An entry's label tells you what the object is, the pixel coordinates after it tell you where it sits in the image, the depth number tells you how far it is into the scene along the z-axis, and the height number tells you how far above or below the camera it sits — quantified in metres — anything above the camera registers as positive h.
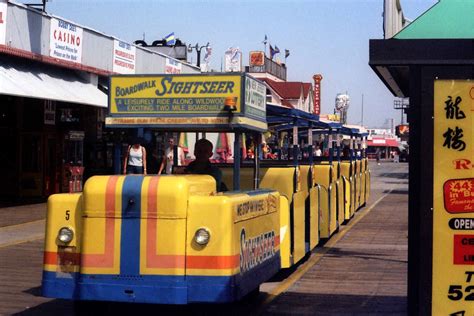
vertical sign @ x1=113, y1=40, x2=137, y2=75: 28.78 +3.53
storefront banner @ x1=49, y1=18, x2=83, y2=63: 23.72 +3.37
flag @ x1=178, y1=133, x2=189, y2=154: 10.48 +0.28
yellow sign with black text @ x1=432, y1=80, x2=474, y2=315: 6.37 -0.18
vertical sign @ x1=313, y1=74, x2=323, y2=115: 95.25 +8.05
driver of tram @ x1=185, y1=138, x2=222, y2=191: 9.70 +0.06
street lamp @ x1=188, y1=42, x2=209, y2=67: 58.64 +8.25
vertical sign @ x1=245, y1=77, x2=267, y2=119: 9.09 +0.73
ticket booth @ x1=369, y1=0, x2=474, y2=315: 6.35 +0.07
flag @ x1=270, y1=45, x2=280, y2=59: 104.50 +13.72
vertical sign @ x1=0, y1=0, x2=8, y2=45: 20.62 +3.30
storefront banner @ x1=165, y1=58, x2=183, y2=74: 34.00 +3.87
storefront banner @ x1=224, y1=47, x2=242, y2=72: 88.91 +10.75
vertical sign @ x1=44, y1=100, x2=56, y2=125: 26.16 +1.49
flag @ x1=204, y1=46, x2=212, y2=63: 81.00 +10.32
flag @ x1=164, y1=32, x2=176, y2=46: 54.81 +7.90
